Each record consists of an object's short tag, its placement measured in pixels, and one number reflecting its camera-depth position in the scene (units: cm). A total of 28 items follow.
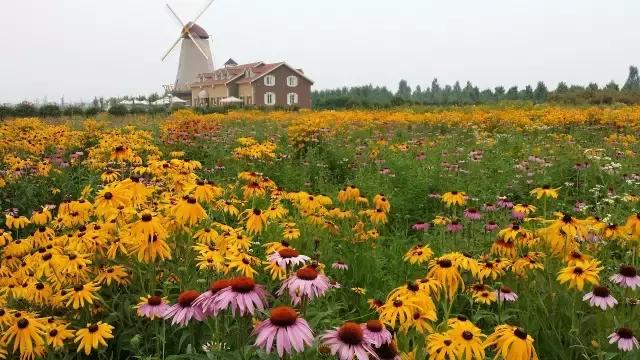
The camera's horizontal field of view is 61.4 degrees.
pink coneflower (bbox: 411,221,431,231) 392
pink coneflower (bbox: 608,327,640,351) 182
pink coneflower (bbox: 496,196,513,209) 399
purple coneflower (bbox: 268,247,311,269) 183
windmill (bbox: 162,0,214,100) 4675
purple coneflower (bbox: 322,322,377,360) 129
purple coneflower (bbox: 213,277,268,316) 143
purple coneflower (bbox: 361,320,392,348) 140
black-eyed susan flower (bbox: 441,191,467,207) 352
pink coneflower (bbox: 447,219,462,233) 343
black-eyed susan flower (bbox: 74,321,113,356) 192
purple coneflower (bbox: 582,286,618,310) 206
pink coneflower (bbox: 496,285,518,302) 242
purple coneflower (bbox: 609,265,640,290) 217
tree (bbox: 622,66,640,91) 6241
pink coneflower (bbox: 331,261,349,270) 304
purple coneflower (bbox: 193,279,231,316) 149
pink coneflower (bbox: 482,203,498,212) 382
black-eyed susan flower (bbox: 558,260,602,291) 219
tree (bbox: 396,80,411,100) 8775
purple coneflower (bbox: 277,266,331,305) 159
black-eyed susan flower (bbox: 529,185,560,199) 326
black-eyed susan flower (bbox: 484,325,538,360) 152
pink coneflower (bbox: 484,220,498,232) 367
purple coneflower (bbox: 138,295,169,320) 189
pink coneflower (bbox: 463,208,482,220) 357
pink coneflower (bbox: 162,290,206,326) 155
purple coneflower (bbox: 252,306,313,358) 130
